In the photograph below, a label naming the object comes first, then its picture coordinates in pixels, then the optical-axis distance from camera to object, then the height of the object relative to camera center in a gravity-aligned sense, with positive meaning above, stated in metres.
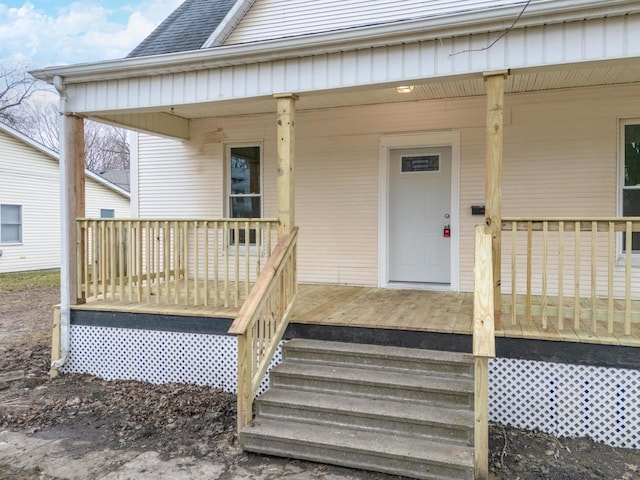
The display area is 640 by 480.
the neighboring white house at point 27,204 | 13.12 +0.76
